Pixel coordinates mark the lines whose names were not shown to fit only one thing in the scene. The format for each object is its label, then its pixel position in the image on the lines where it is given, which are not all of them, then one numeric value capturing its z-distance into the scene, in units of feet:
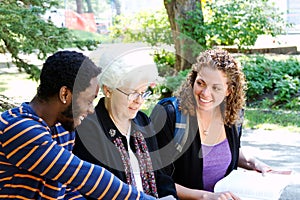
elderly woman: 7.95
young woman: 9.48
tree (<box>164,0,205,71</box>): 33.12
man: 6.05
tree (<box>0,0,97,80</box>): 12.73
